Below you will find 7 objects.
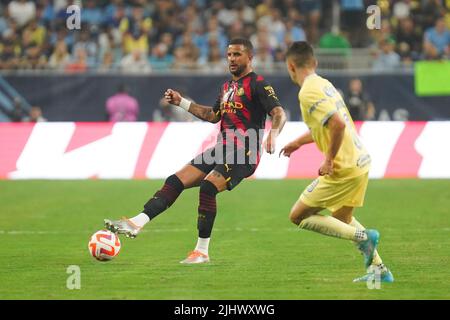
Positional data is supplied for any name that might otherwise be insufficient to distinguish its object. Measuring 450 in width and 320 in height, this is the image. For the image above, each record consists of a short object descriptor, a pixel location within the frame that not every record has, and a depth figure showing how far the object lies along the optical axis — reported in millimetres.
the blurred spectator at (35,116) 23000
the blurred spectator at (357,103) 22375
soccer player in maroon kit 10508
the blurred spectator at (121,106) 23047
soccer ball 10352
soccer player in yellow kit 8953
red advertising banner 19391
